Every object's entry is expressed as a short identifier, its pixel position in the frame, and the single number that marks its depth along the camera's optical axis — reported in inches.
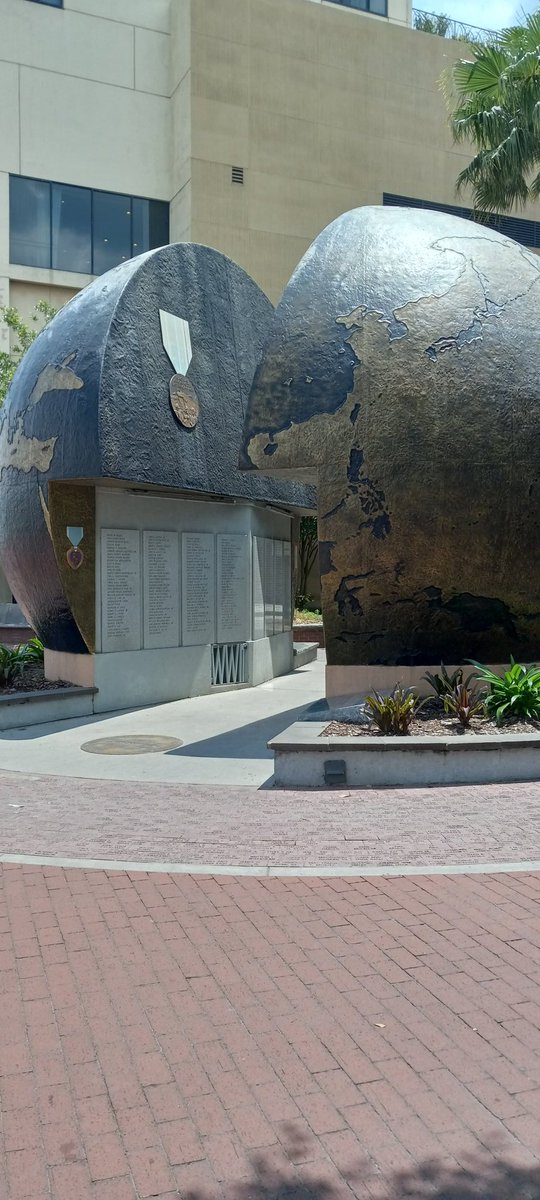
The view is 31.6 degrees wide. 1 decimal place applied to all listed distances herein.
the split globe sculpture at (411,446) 354.3
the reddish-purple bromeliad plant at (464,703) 339.0
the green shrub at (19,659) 490.6
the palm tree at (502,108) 738.8
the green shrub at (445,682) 359.3
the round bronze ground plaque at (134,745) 395.2
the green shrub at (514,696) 343.9
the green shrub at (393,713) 332.2
